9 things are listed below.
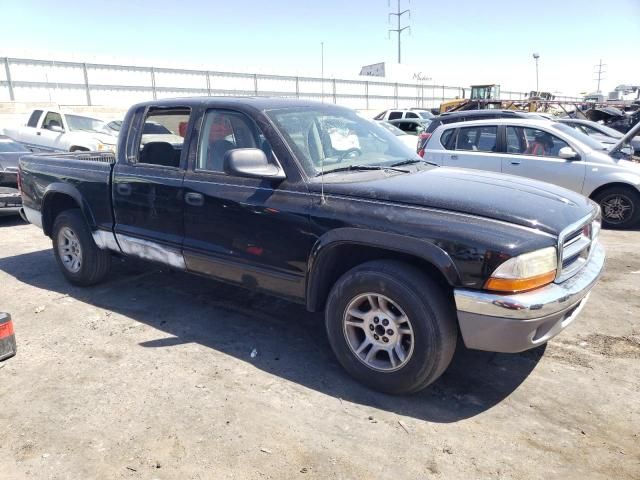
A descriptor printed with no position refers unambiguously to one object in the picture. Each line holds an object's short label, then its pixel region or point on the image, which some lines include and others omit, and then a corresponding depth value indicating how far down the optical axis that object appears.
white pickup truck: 12.14
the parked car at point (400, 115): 23.33
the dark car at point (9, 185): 8.20
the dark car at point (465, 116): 10.57
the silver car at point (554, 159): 7.61
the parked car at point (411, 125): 19.79
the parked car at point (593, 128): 10.31
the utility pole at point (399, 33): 63.16
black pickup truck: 2.84
